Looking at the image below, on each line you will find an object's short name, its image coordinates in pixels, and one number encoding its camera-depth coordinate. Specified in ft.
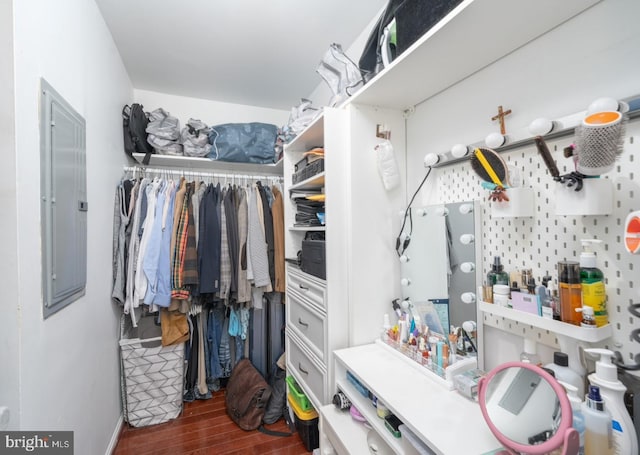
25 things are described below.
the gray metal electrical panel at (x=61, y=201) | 2.92
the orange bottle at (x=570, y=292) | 2.13
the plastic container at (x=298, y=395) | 5.19
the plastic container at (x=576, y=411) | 1.83
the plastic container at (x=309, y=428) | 5.01
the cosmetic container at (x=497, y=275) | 2.80
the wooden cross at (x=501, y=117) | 2.89
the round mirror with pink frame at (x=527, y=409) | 1.74
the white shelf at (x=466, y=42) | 2.25
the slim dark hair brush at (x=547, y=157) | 2.26
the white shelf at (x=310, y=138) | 4.50
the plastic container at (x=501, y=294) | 2.65
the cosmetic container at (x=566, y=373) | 2.11
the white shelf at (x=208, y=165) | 6.94
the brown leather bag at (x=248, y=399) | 5.85
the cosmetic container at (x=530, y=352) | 2.57
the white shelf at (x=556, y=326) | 2.00
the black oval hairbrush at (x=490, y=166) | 2.62
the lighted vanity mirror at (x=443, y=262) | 3.25
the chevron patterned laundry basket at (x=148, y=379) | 6.04
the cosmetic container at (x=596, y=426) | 1.70
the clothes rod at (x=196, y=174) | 7.06
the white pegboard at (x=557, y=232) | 2.04
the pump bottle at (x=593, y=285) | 2.05
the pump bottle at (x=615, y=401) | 1.67
